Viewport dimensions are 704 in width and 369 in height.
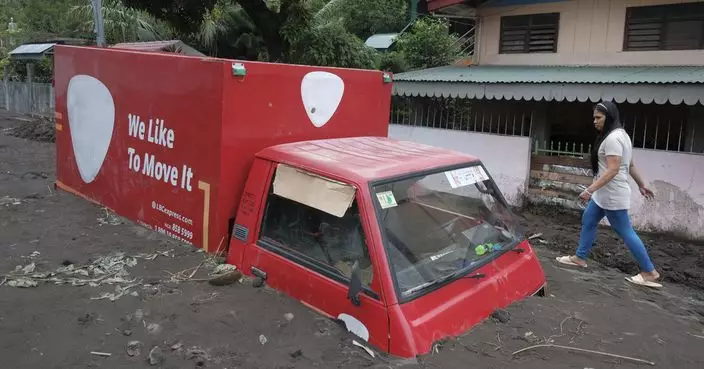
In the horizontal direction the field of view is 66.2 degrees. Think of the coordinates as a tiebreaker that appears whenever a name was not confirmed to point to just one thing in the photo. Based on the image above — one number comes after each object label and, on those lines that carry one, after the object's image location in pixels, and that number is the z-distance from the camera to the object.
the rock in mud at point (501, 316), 3.12
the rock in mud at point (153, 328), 2.84
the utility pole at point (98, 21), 12.71
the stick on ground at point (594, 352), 2.82
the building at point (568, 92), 7.68
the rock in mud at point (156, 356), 2.56
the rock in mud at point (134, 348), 2.64
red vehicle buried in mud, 2.95
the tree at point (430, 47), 15.16
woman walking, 4.76
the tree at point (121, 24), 18.95
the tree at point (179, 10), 12.52
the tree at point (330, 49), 15.47
